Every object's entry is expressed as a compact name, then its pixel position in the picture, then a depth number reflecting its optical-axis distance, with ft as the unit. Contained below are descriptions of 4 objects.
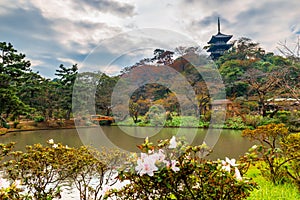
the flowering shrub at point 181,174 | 3.39
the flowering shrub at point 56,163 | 6.66
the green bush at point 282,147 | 8.25
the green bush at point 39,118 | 41.20
